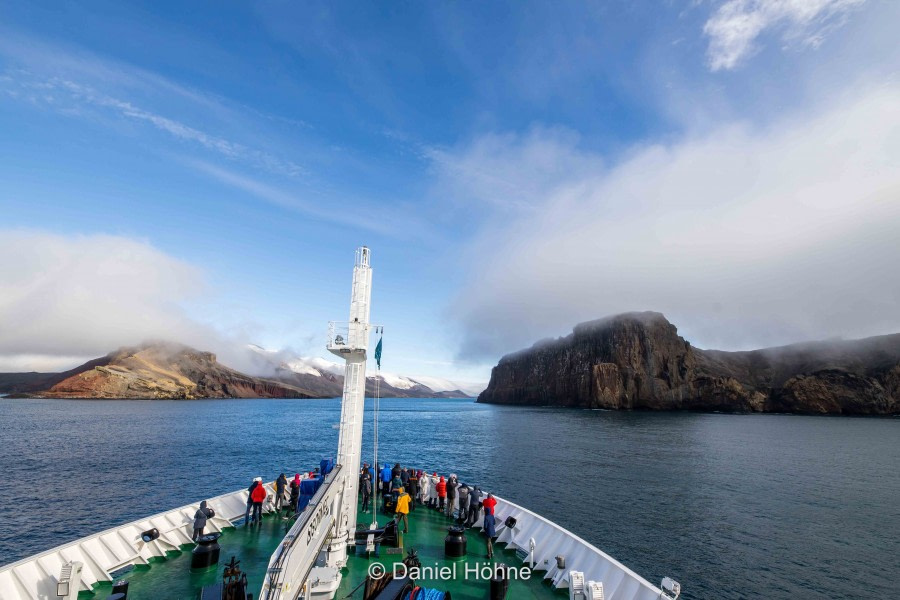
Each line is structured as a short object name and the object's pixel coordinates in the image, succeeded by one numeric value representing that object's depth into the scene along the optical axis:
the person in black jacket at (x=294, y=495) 21.11
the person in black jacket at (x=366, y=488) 22.25
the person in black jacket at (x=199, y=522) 15.67
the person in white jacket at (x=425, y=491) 22.41
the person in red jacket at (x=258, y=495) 18.06
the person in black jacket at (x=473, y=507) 18.89
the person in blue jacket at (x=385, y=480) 21.73
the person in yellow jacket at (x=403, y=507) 16.98
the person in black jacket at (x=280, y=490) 20.60
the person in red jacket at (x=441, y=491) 21.11
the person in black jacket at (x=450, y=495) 20.27
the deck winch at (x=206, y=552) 14.12
